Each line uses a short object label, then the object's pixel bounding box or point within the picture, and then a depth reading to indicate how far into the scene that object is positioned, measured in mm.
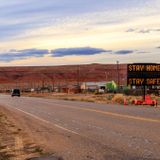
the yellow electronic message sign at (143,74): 48562
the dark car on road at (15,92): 95562
